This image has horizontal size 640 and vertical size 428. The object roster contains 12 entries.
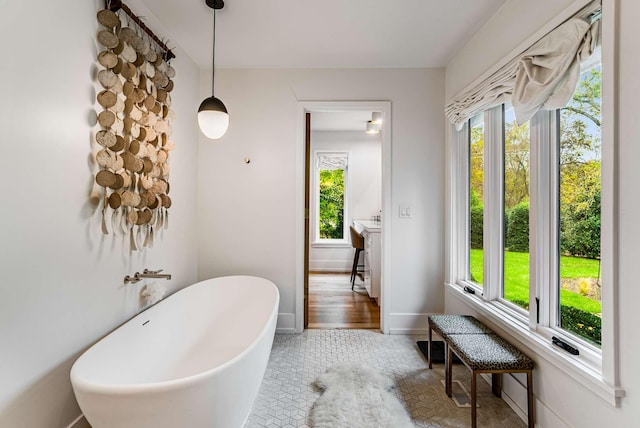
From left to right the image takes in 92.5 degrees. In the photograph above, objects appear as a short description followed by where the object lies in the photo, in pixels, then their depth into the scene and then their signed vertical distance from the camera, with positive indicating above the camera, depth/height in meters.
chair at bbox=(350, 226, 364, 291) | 4.42 -0.38
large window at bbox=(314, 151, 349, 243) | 5.57 +0.24
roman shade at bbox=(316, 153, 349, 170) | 5.46 +1.04
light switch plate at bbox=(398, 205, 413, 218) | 2.91 +0.10
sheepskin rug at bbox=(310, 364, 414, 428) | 1.67 -1.10
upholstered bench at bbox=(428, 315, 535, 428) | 1.60 -0.73
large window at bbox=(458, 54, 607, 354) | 1.43 +0.02
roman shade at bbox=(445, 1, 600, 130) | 1.37 +0.77
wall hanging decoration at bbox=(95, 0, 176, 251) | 1.63 +0.55
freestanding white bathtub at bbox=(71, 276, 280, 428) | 1.11 -0.72
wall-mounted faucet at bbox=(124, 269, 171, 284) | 1.88 -0.38
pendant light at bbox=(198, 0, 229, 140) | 1.95 +0.65
